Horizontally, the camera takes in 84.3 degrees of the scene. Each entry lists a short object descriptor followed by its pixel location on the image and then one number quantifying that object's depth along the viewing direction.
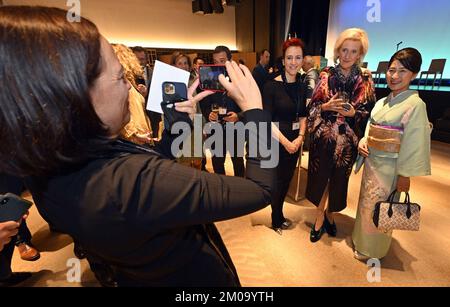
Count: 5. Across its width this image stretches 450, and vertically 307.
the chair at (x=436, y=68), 4.88
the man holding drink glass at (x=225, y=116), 2.34
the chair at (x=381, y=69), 5.83
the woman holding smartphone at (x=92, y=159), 0.40
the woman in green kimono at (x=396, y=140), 1.43
